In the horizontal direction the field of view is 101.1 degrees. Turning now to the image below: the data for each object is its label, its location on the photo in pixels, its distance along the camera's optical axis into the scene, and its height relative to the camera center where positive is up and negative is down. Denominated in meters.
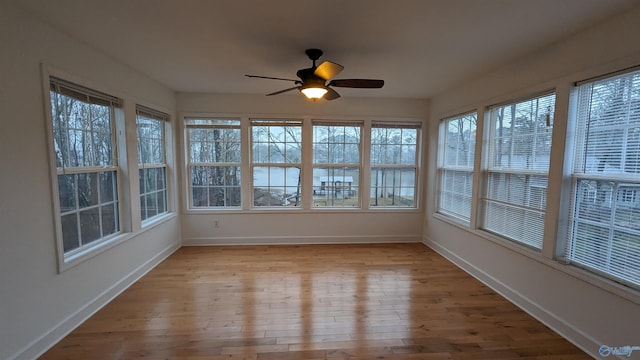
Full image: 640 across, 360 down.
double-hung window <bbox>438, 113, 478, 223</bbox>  3.48 -0.01
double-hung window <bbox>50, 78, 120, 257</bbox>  2.17 -0.04
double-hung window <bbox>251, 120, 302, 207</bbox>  4.23 +0.00
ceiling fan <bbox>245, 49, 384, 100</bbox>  2.40 +0.76
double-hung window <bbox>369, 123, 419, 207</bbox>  4.41 -0.03
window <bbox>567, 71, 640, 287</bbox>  1.80 -0.10
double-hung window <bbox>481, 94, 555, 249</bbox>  2.43 -0.05
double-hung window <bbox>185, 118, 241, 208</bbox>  4.13 +0.00
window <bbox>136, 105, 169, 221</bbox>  3.27 -0.01
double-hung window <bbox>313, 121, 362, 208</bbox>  4.33 -0.02
